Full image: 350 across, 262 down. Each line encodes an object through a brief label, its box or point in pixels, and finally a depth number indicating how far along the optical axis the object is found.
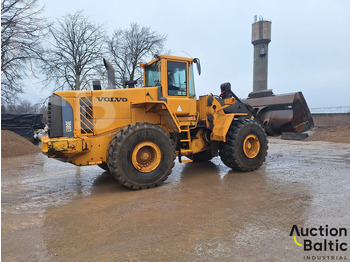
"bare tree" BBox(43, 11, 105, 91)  23.97
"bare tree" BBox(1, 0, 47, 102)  17.19
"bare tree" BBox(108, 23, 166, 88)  26.72
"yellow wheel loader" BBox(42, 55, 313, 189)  5.26
